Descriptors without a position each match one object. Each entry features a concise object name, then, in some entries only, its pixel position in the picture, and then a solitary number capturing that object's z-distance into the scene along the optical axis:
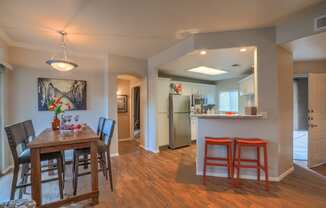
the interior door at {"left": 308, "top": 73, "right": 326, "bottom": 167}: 3.55
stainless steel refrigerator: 5.04
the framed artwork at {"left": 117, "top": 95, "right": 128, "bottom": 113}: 6.23
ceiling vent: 2.27
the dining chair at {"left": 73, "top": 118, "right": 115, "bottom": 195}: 2.45
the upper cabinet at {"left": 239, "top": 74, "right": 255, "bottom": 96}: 4.48
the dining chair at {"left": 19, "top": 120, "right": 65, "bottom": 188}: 2.41
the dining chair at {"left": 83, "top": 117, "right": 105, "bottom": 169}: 3.27
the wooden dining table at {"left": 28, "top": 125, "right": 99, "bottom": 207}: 1.98
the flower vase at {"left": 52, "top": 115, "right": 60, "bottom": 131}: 3.06
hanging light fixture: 2.77
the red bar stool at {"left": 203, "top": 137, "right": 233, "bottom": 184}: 2.83
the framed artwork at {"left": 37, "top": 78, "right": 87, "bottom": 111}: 3.75
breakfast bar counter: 2.89
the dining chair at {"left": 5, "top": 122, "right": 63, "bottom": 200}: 2.06
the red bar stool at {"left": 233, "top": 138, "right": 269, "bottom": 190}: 2.68
